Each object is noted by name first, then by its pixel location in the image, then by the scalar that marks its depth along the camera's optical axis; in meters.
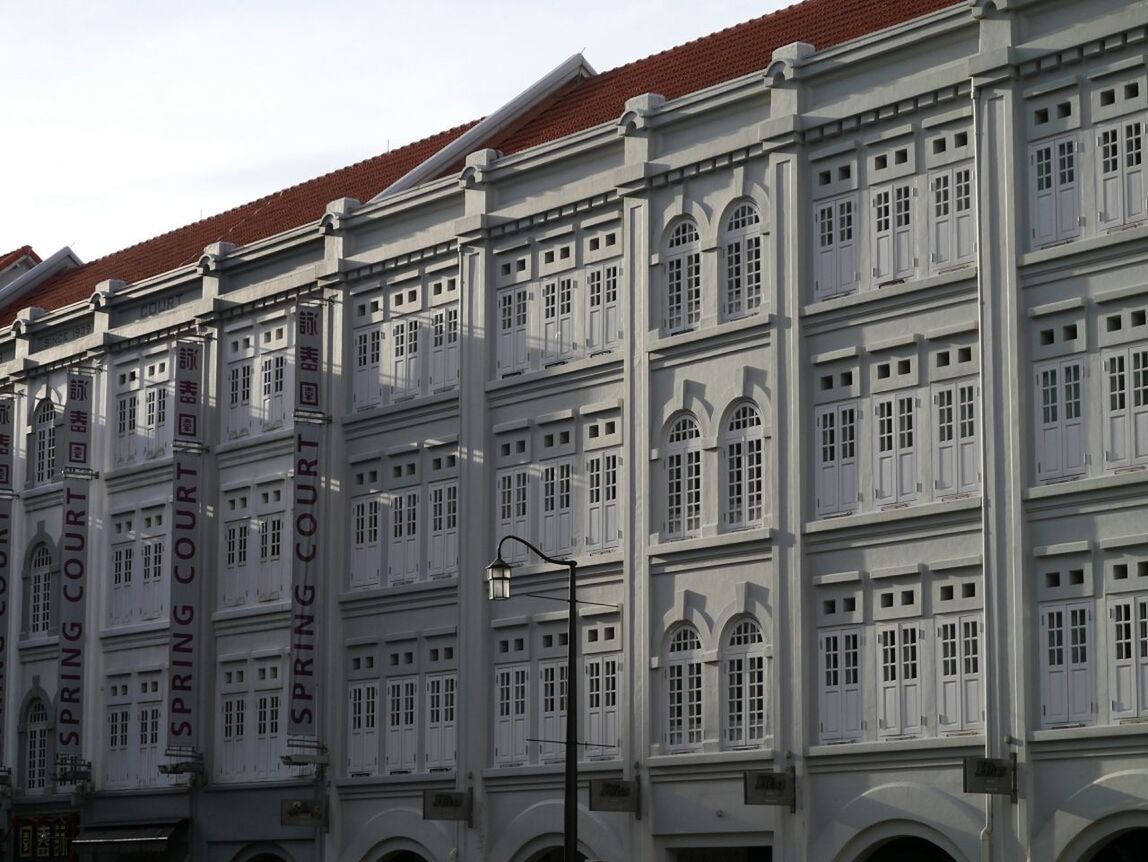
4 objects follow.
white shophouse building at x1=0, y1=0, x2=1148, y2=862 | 32.97
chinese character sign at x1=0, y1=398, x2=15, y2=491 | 53.94
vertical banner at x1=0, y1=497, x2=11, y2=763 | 53.03
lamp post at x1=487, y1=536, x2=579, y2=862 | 31.08
